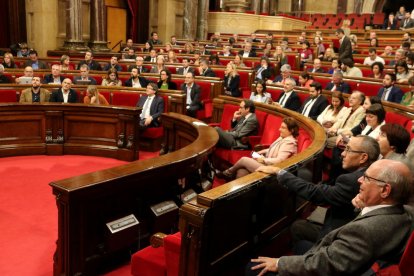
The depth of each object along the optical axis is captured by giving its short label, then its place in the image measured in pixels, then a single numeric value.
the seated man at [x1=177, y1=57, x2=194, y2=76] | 8.75
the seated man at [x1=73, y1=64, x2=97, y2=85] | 6.97
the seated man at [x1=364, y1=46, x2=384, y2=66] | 8.70
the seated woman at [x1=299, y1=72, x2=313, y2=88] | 6.98
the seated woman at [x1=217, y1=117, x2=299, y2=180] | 3.78
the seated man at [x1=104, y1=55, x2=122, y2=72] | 8.41
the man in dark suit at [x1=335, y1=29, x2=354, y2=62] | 8.25
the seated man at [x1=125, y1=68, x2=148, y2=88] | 7.18
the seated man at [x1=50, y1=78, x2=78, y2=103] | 5.87
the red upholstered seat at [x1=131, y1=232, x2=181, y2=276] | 2.20
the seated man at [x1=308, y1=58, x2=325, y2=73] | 8.29
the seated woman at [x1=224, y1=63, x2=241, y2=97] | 7.97
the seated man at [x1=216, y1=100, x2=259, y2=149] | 4.77
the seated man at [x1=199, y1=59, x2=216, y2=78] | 8.36
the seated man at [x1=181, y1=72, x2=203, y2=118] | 7.00
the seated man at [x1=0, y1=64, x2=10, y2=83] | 6.83
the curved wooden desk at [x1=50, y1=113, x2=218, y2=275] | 2.55
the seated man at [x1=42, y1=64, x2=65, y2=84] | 6.76
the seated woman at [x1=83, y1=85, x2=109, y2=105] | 5.88
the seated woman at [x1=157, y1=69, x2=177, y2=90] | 7.17
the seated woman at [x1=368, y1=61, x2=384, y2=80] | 6.83
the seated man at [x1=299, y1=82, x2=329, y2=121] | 5.60
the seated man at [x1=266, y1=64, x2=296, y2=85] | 7.39
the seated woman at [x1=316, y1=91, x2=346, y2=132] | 4.99
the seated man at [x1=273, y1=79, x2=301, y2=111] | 6.13
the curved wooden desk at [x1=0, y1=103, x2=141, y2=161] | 5.32
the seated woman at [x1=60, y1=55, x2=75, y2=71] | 8.41
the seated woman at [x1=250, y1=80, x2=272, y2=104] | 6.18
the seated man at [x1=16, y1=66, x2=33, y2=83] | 6.72
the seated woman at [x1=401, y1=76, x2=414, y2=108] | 5.18
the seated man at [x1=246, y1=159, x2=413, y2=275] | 1.67
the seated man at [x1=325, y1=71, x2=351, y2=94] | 6.39
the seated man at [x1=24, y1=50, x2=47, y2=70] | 8.77
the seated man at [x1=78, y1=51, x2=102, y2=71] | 9.00
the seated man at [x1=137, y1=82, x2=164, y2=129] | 5.96
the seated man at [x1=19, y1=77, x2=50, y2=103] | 5.75
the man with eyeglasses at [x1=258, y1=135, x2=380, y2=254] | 2.26
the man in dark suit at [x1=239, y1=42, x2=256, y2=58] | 10.80
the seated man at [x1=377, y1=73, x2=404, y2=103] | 5.59
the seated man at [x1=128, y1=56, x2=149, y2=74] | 8.58
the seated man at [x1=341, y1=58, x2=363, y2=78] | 7.58
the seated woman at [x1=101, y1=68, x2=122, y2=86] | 7.24
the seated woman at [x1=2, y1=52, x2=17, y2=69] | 8.28
